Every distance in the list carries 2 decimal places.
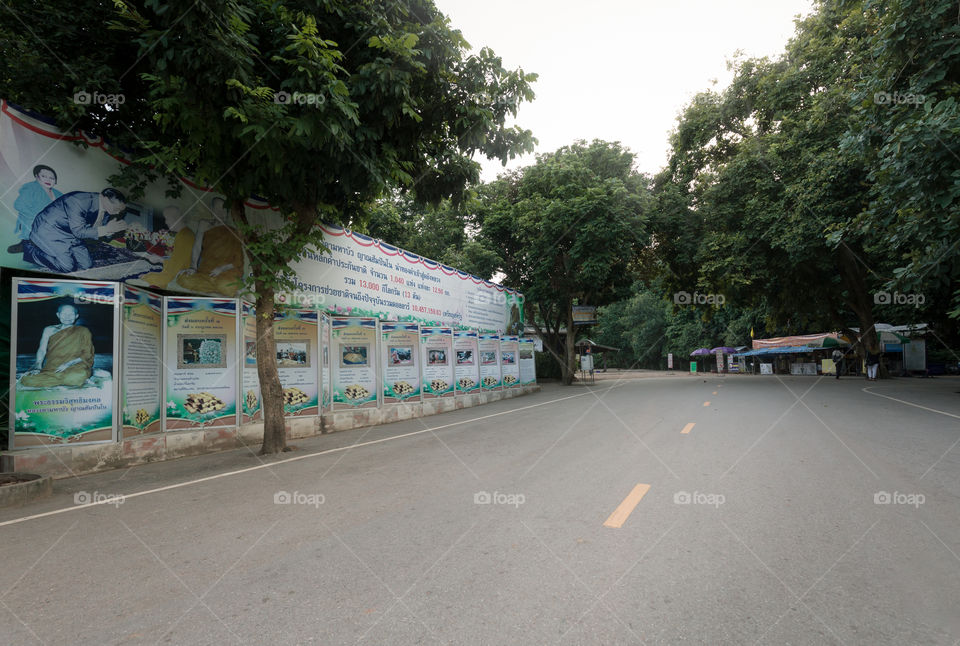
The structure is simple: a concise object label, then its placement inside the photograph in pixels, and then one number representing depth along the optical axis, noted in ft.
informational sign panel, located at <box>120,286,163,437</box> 29.84
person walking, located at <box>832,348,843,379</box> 129.18
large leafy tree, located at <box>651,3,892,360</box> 67.05
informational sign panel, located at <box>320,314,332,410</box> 43.62
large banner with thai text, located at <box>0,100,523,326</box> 27.63
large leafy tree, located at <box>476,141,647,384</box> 88.28
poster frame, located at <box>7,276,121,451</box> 25.08
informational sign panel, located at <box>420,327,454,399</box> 57.16
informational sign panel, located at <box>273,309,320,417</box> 40.50
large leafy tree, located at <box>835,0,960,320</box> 34.19
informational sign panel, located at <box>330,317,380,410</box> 45.50
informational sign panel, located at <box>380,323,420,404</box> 51.01
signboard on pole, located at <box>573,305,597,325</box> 101.14
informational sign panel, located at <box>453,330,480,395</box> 63.78
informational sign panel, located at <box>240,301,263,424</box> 36.83
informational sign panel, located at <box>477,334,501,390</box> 70.79
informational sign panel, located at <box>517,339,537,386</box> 85.31
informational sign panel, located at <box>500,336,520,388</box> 76.64
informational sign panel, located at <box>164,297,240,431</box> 32.94
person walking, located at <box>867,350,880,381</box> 96.99
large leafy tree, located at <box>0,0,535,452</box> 24.81
